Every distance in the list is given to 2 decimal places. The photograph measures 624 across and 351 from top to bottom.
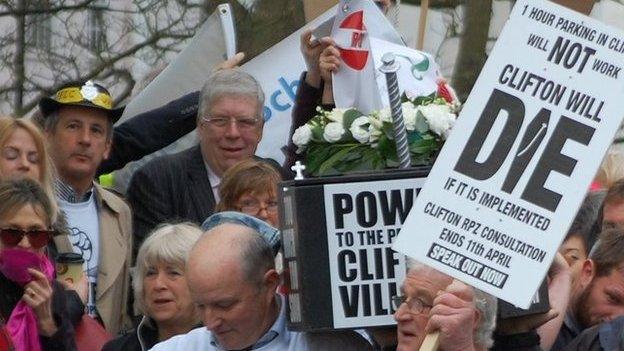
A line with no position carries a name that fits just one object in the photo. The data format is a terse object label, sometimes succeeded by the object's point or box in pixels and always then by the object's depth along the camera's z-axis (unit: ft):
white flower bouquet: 43.68
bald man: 41.81
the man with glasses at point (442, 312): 38.75
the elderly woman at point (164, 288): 49.21
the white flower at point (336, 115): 44.73
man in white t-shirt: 55.16
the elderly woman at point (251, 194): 51.03
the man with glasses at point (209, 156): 56.75
